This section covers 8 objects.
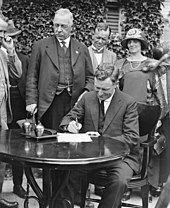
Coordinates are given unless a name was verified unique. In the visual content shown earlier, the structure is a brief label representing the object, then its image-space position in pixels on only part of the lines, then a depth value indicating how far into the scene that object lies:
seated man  3.79
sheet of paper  3.54
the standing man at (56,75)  4.53
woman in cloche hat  4.67
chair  3.90
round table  2.97
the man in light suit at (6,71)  4.15
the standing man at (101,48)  5.34
